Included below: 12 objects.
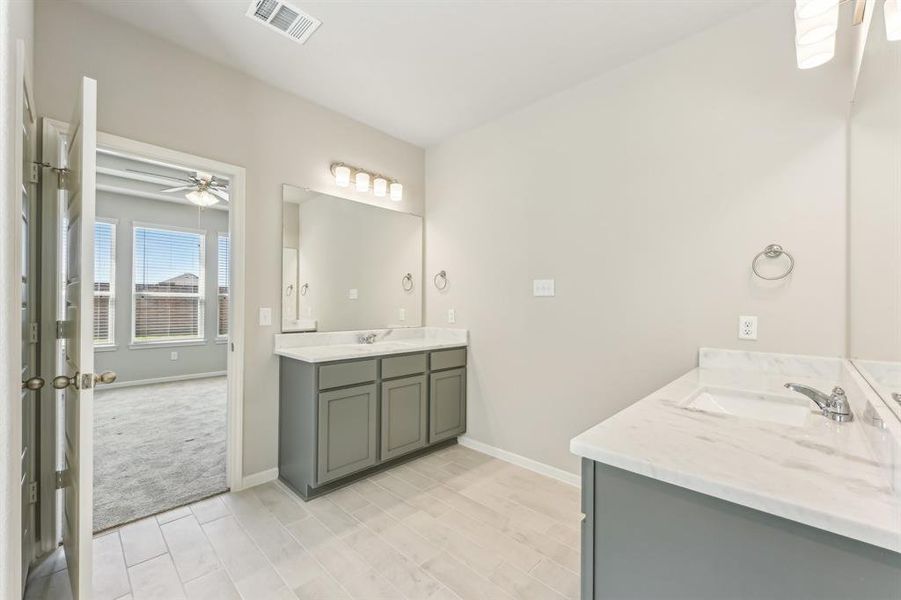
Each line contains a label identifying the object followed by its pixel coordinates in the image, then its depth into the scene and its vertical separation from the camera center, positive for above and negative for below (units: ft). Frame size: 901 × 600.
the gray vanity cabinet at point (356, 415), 7.86 -2.67
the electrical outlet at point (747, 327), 6.31 -0.44
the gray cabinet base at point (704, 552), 2.22 -1.68
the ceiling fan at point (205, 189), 13.56 +4.07
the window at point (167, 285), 18.38 +0.63
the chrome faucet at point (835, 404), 3.83 -1.06
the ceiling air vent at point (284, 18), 6.37 +4.84
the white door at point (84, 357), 4.45 -0.72
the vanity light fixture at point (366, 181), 9.88 +3.20
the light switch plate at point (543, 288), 9.04 +0.28
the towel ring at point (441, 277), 11.41 +0.66
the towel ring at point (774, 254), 6.03 +0.76
